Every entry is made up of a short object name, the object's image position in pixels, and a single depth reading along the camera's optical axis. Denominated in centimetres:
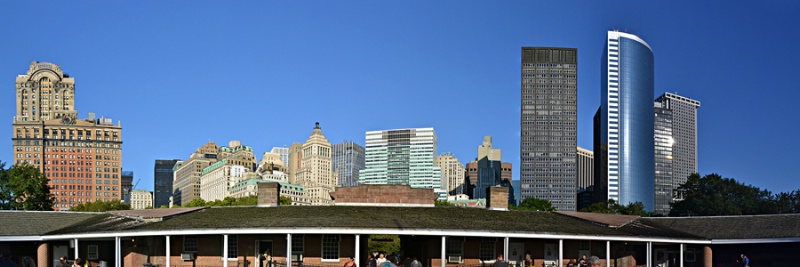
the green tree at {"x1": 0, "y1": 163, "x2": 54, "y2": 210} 9400
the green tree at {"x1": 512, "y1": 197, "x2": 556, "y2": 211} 13725
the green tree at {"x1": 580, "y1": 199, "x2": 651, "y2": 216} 11482
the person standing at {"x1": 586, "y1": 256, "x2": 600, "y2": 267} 1821
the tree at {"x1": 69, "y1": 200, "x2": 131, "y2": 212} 12240
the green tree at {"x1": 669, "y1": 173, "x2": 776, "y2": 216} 9531
